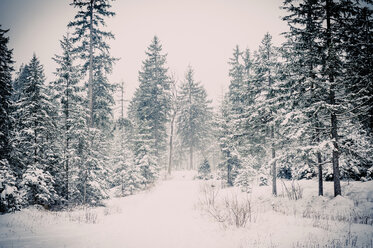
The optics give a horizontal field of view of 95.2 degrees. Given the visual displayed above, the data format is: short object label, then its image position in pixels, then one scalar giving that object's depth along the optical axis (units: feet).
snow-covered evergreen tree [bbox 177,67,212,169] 116.06
